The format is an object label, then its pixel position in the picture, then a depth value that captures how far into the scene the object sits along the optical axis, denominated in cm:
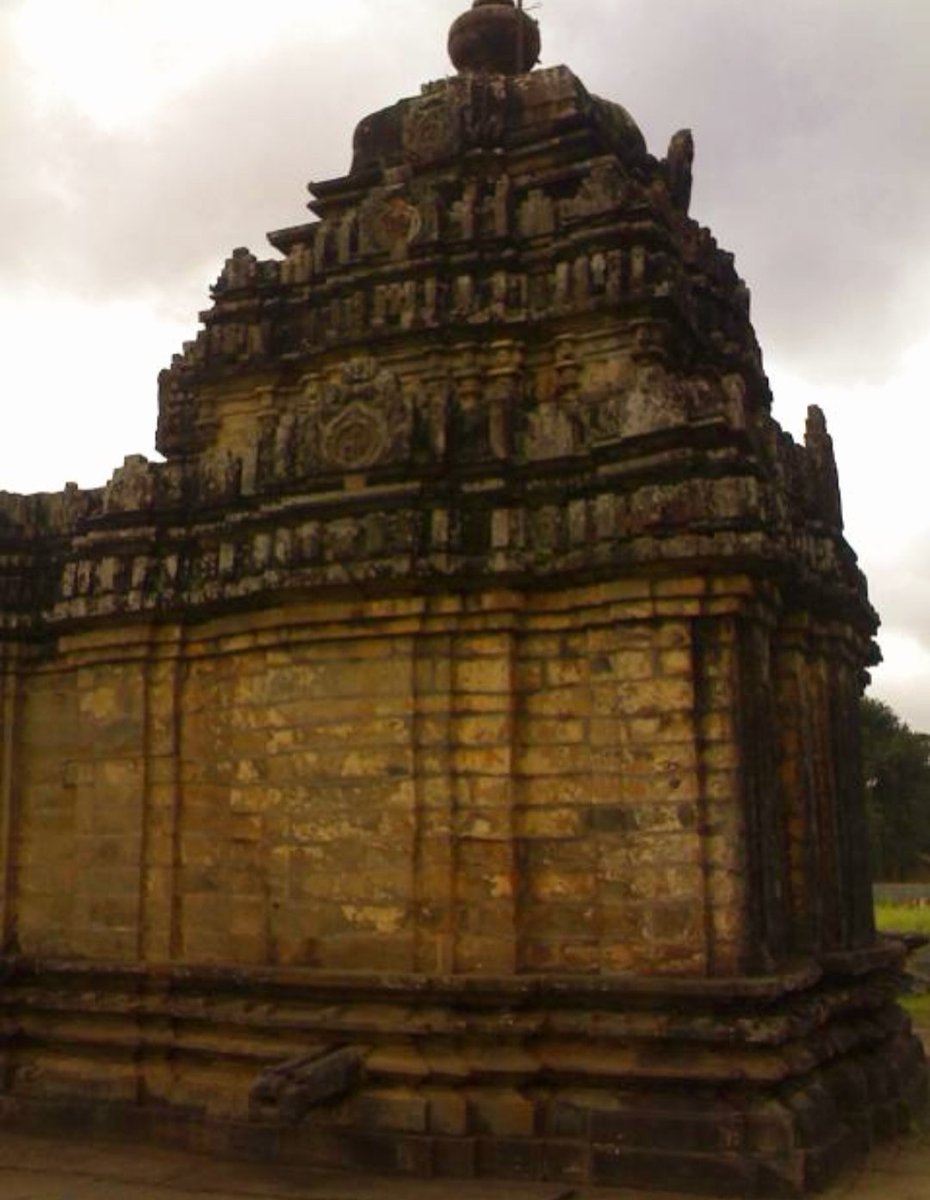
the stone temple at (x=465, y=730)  888
